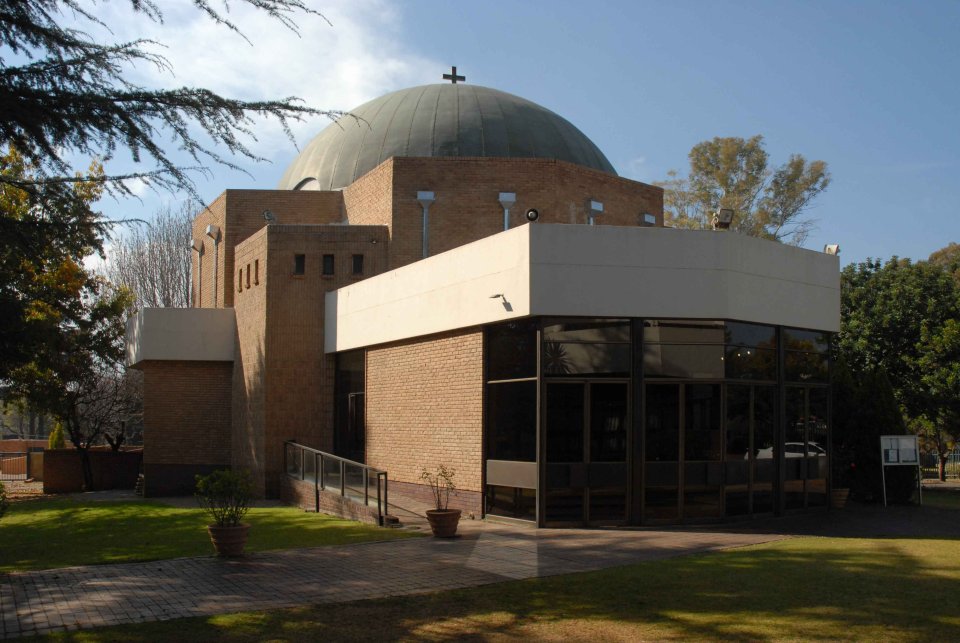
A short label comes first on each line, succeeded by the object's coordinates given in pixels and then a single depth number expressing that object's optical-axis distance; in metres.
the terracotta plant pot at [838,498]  19.36
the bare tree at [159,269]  56.53
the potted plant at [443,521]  14.80
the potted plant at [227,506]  13.15
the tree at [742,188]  48.00
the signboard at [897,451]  19.98
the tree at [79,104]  8.46
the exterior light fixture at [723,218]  17.03
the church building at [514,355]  16.09
